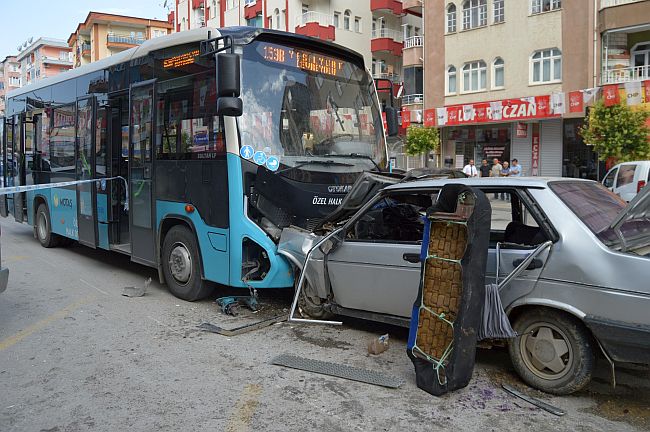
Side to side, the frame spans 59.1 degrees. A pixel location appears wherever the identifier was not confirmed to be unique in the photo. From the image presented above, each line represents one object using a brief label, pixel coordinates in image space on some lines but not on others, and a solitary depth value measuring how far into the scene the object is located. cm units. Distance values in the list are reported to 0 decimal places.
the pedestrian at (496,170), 2267
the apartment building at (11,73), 10694
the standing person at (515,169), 2153
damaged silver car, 401
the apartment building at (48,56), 9050
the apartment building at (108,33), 6678
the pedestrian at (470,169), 2280
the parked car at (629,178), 1320
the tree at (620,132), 2069
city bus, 644
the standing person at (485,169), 2538
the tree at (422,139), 2894
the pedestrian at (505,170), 2264
